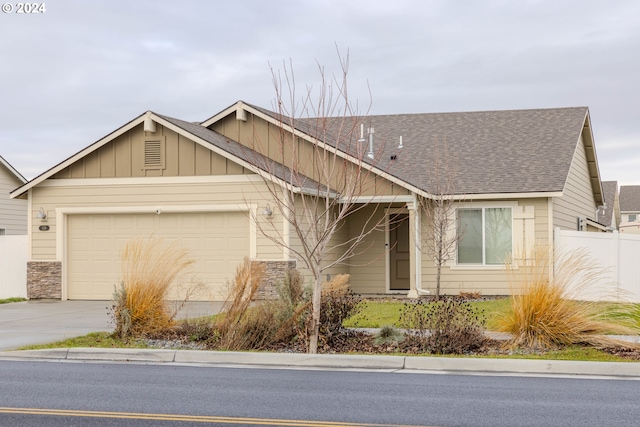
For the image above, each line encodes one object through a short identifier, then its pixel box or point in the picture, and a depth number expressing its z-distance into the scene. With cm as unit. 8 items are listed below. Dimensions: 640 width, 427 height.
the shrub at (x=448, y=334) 1262
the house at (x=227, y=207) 2192
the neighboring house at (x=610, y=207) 4503
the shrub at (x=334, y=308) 1334
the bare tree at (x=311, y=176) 2159
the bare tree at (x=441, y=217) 2177
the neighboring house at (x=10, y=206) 3316
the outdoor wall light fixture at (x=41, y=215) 2286
